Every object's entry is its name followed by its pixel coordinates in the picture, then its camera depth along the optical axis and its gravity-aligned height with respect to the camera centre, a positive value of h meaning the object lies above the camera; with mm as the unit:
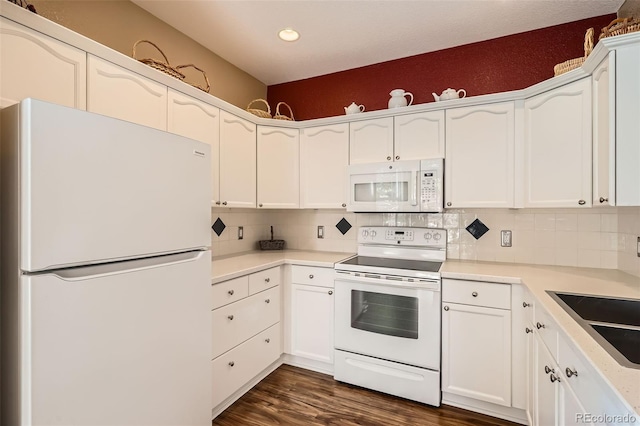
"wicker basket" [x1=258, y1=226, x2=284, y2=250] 3023 -340
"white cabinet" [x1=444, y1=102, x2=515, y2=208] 2154 +399
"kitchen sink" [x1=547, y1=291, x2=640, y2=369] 1115 -450
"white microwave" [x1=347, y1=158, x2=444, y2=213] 2309 +196
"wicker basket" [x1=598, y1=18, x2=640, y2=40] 1448 +907
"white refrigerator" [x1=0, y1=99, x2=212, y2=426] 926 -221
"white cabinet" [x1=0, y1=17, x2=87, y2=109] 1197 +609
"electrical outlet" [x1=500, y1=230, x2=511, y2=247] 2379 -213
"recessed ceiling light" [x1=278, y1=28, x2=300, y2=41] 2275 +1351
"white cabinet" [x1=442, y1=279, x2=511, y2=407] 1882 -849
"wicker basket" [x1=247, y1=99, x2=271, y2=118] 2736 +888
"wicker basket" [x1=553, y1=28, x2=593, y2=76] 1752 +918
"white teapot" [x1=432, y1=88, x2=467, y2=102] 2311 +888
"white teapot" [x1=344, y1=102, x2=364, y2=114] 2662 +893
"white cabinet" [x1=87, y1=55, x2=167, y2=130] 1506 +626
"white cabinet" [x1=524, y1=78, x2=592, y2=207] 1806 +404
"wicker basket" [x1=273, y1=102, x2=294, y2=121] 2859 +894
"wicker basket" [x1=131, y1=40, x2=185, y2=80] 1798 +876
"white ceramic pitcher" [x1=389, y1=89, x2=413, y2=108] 2506 +927
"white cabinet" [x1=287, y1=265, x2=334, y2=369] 2422 -845
